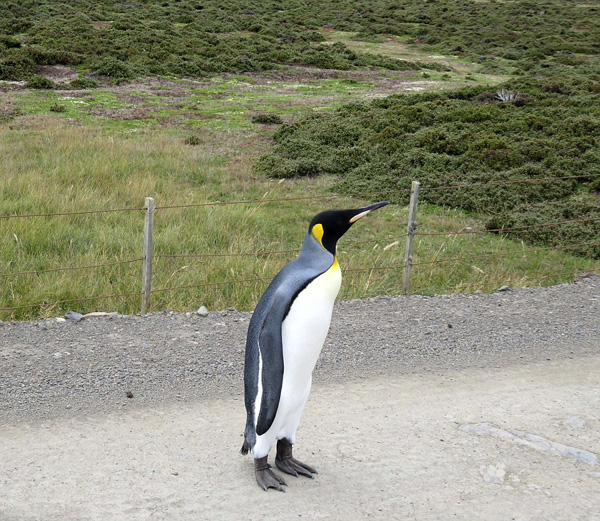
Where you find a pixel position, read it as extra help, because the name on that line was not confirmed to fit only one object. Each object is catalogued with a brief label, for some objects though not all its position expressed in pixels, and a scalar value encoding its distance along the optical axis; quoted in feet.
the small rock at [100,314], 23.39
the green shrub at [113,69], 82.28
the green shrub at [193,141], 57.13
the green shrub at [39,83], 74.08
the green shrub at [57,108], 64.49
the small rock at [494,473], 15.28
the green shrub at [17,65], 77.15
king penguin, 13.55
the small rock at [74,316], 22.97
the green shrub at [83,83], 76.59
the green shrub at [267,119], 67.15
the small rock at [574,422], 17.83
